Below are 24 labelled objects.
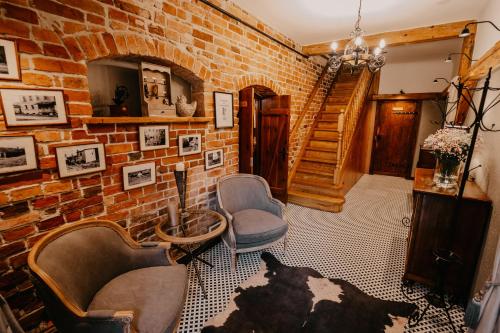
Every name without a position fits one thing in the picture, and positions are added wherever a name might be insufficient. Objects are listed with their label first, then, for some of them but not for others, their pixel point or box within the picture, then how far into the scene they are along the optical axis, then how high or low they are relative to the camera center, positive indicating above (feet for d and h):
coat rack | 5.55 -3.77
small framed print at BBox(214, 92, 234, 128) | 9.38 +0.54
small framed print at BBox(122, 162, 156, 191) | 6.81 -1.60
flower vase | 7.47 -1.60
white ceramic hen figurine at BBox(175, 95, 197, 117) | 8.08 +0.51
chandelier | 8.35 +2.44
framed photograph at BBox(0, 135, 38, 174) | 4.66 -0.65
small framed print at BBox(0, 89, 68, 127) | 4.65 +0.31
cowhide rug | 6.18 -5.33
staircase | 14.32 -2.77
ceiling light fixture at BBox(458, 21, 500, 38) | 7.66 +2.98
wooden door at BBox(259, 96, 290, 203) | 13.52 -1.19
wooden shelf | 5.86 +0.08
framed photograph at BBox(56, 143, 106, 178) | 5.47 -0.91
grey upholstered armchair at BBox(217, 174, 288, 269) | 8.27 -3.67
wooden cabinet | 6.63 -3.24
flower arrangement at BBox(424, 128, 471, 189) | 7.20 -0.86
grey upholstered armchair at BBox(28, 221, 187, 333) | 4.19 -3.49
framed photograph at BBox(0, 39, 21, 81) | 4.48 +1.18
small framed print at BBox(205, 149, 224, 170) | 9.45 -1.48
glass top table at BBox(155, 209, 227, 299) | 6.72 -3.31
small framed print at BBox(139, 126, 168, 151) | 7.05 -0.46
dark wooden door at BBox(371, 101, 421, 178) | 21.62 -1.33
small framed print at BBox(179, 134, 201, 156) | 8.26 -0.79
